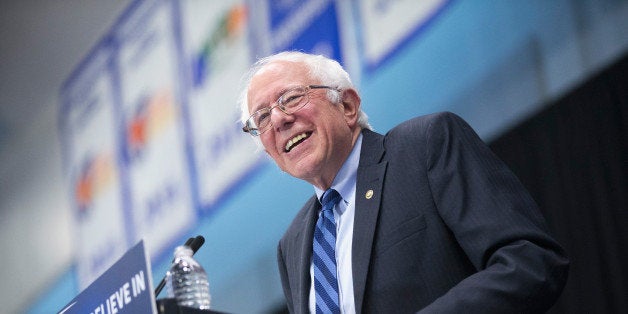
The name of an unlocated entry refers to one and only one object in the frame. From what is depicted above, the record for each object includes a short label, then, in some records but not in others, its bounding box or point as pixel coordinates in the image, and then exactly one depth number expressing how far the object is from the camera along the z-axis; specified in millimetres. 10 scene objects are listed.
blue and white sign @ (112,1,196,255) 8797
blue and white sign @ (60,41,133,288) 9359
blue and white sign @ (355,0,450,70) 6937
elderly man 3697
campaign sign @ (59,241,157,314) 3223
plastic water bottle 3842
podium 3244
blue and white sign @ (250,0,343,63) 7680
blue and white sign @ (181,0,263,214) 8320
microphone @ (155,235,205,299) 4014
